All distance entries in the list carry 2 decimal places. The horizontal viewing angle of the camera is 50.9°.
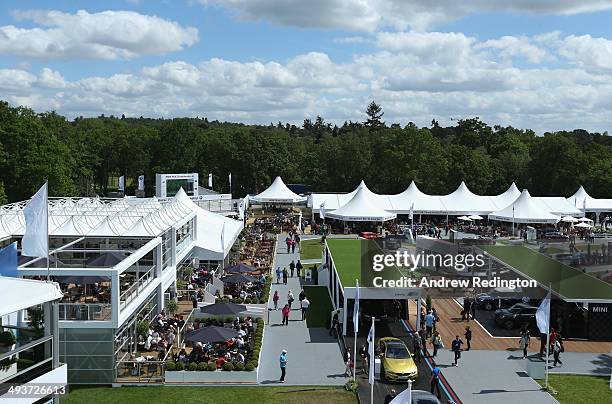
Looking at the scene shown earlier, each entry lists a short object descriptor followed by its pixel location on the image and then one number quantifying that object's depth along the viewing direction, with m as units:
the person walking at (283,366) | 19.61
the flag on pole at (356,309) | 19.55
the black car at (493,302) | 27.86
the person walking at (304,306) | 26.67
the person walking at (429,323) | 23.34
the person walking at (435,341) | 22.03
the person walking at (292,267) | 35.66
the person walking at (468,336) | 22.67
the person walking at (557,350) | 21.38
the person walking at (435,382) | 18.48
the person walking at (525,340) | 21.95
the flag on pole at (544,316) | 20.16
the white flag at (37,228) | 15.51
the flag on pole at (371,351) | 16.97
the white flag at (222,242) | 33.10
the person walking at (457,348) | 21.02
